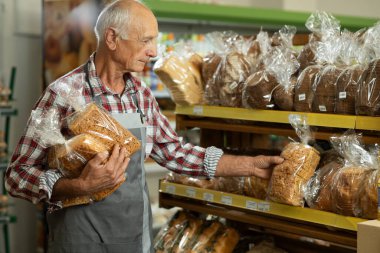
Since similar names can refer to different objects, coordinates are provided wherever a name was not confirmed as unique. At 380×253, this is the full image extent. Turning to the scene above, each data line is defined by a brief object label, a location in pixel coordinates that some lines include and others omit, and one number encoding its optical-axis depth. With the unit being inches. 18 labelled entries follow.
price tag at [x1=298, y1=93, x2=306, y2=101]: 114.7
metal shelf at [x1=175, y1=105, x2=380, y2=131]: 105.1
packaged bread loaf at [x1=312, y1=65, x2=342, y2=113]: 110.7
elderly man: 101.0
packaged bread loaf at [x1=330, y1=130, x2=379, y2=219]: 102.3
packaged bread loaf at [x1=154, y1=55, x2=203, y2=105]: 135.2
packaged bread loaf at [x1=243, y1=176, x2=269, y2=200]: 122.2
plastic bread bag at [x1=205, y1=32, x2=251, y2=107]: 128.7
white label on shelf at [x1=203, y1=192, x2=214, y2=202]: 130.6
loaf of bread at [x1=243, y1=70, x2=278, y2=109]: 119.9
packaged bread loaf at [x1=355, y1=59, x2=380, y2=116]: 103.2
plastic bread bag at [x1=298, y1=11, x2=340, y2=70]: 120.6
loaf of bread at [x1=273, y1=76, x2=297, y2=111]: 117.1
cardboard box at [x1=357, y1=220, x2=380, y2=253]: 88.4
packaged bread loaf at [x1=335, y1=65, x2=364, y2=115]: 107.1
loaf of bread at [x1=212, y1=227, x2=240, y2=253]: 132.7
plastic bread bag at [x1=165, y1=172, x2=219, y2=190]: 134.2
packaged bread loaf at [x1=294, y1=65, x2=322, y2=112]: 114.2
